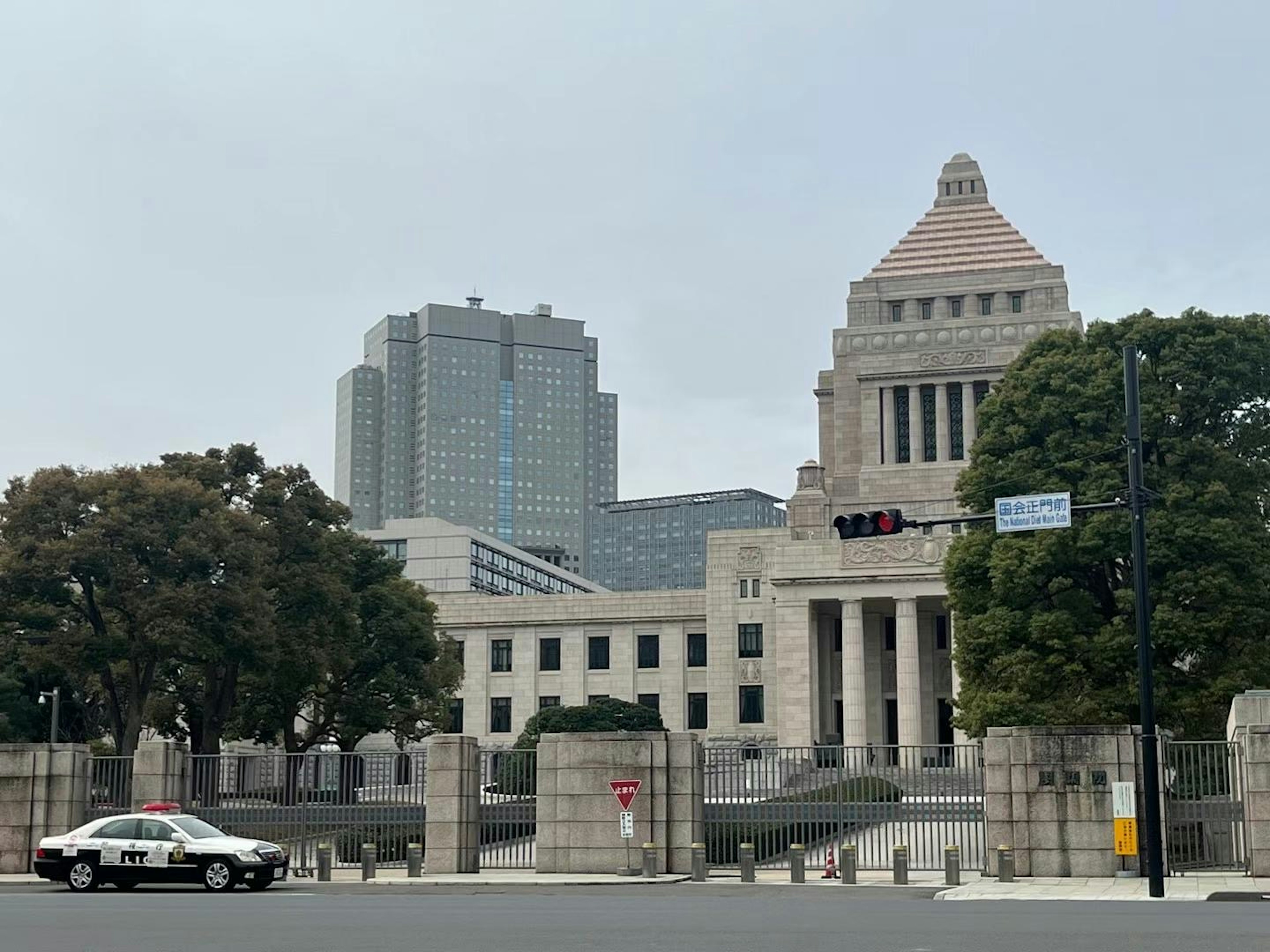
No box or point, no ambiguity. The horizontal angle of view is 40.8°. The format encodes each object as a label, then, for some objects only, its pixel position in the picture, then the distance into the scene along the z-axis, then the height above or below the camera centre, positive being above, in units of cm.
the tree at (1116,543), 4694 +593
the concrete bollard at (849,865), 3080 -196
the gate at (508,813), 3544 -112
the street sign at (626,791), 3328 -65
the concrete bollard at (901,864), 3058 -194
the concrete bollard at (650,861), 3256 -197
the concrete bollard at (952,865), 3038 -194
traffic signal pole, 2664 +199
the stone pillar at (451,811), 3416 -103
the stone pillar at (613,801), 3372 -85
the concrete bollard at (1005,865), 3047 -196
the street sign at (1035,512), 2725 +388
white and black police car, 2891 -161
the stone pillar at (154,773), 3534 -26
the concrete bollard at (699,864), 3212 -199
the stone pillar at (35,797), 3509 -74
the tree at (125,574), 5700 +627
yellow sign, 2986 -142
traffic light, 2619 +353
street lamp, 5972 +216
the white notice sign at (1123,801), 2980 -81
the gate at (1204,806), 3130 -96
